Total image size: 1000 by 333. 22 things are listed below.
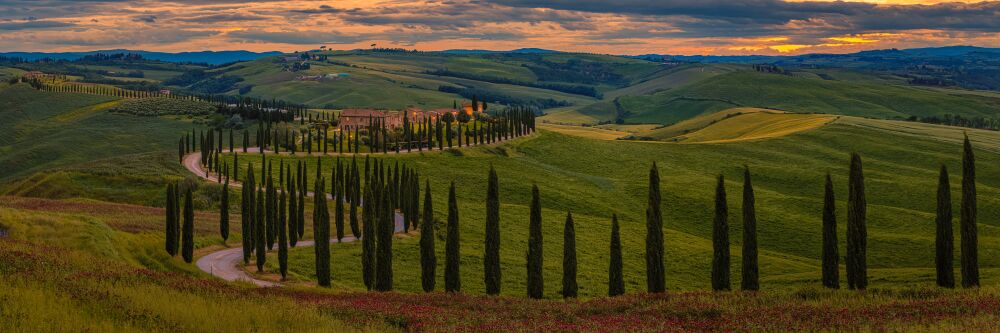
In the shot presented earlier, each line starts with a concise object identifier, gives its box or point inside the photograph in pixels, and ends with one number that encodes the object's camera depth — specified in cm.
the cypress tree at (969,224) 5434
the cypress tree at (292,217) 8138
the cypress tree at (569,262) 5769
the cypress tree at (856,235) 5428
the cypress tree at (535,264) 5803
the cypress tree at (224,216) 7862
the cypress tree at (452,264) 6025
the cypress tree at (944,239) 5412
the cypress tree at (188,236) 6856
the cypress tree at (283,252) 6831
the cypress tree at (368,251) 6150
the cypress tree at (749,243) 5684
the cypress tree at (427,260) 6072
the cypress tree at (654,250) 5603
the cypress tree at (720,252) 5631
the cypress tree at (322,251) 6375
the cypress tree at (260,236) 7106
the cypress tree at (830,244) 5506
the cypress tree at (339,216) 8911
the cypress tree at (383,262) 6009
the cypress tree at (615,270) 5722
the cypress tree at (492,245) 5966
